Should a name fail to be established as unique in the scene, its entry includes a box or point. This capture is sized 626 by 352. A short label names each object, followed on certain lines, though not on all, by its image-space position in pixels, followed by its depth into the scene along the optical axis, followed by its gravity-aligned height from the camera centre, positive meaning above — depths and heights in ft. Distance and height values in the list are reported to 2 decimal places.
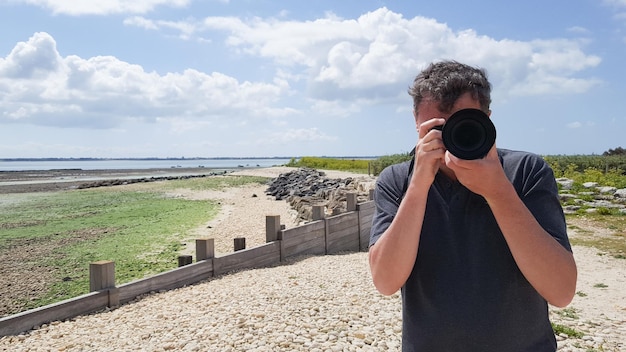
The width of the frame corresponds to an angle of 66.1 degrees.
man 4.47 -0.89
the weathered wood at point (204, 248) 23.15 -4.31
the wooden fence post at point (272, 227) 26.20 -3.76
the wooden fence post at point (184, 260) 23.67 -4.96
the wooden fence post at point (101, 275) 18.83 -4.58
